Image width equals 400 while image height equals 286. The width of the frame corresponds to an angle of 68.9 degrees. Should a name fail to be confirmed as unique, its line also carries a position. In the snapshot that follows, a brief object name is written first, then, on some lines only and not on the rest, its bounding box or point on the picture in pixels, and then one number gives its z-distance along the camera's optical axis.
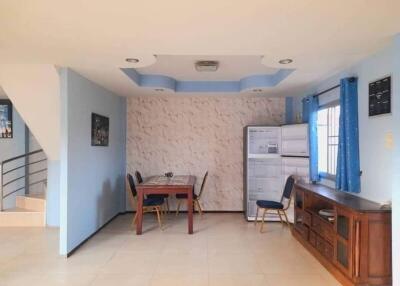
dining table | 4.48
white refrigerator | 5.20
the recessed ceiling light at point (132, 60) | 3.25
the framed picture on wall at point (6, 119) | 6.27
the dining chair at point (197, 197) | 5.46
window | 4.05
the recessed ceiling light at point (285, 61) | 3.31
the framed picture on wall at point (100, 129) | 4.42
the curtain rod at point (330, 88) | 3.34
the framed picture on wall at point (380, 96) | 2.75
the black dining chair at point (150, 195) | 5.09
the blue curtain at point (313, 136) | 4.33
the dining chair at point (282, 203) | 4.67
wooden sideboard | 2.67
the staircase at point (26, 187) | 5.28
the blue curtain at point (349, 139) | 3.25
